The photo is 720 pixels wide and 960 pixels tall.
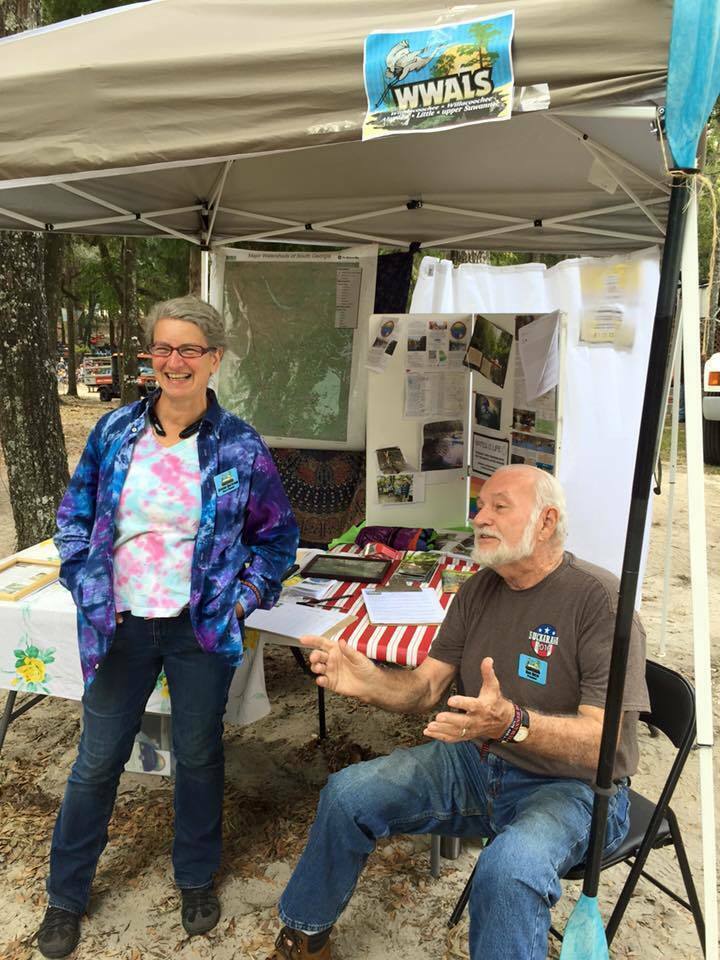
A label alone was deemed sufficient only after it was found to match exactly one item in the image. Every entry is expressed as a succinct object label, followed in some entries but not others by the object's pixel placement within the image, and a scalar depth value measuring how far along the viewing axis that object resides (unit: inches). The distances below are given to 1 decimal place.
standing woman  77.5
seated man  62.1
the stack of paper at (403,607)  91.5
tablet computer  107.3
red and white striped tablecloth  83.0
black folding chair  68.4
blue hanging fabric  47.3
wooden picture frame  99.7
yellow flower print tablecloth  94.6
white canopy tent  51.4
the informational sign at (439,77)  52.7
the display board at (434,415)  133.3
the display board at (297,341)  159.8
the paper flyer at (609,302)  153.4
